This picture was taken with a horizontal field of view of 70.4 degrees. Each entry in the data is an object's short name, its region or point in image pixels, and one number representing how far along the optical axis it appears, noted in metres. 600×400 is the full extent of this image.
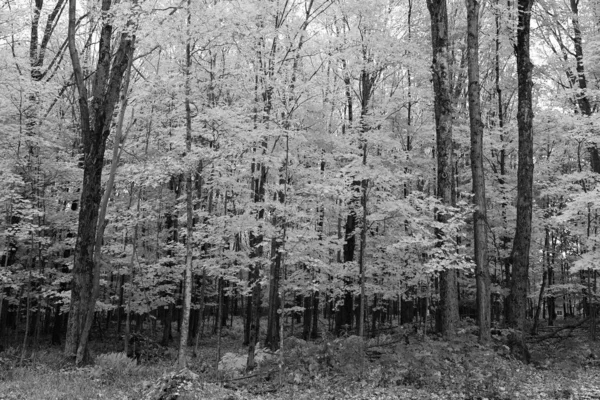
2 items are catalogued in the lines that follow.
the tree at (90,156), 11.56
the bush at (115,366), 10.36
